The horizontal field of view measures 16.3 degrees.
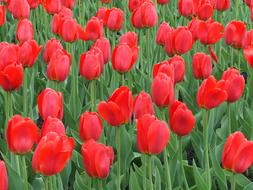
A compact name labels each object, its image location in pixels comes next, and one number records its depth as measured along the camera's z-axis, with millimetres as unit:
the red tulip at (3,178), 2289
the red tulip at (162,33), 4154
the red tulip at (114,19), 4509
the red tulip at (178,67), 3319
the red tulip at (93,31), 4292
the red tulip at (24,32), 4199
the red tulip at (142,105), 2730
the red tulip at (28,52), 3492
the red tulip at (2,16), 4401
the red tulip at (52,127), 2431
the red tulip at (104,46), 3873
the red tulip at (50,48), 3810
